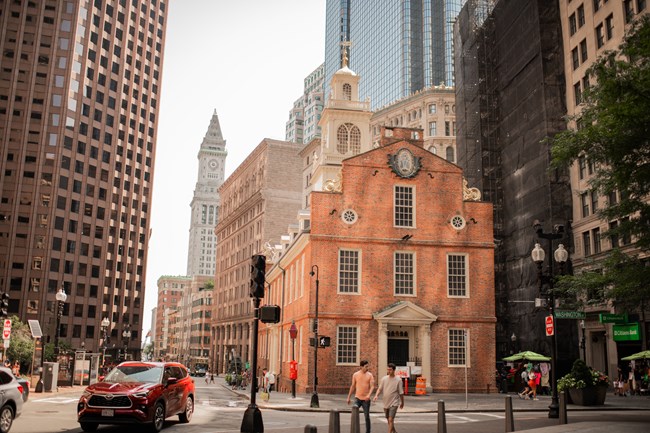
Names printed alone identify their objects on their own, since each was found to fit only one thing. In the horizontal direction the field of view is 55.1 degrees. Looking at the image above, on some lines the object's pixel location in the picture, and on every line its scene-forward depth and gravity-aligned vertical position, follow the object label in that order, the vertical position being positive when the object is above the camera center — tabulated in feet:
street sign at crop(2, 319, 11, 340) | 97.36 +1.19
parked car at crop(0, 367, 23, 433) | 47.26 -4.64
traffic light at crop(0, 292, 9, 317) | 94.21 +5.26
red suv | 49.90 -4.57
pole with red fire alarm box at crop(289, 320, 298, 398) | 111.39 +2.32
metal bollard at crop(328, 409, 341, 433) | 38.99 -4.78
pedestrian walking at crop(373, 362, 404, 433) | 49.03 -3.66
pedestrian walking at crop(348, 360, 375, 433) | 50.65 -3.37
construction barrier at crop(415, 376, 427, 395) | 109.09 -6.94
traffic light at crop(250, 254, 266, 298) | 50.96 +5.53
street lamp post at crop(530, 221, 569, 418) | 68.44 +8.14
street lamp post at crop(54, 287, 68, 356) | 117.91 +6.05
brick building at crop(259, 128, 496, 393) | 116.78 +14.11
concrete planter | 87.56 -6.36
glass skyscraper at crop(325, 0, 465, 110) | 447.01 +219.00
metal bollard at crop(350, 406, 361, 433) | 40.34 -4.80
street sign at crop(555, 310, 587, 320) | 76.43 +4.31
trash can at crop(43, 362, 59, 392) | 104.63 -6.02
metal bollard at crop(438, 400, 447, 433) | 46.88 -5.29
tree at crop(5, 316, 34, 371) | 177.06 -2.54
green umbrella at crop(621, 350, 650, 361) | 118.66 -0.84
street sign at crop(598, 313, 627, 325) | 135.64 +6.92
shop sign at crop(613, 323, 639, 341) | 137.28 +4.07
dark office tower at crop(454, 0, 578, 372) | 161.99 +60.17
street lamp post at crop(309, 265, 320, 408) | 85.15 -0.06
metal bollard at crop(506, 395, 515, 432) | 52.54 -5.73
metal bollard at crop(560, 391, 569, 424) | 58.90 -5.55
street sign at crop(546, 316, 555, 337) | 70.84 +2.61
